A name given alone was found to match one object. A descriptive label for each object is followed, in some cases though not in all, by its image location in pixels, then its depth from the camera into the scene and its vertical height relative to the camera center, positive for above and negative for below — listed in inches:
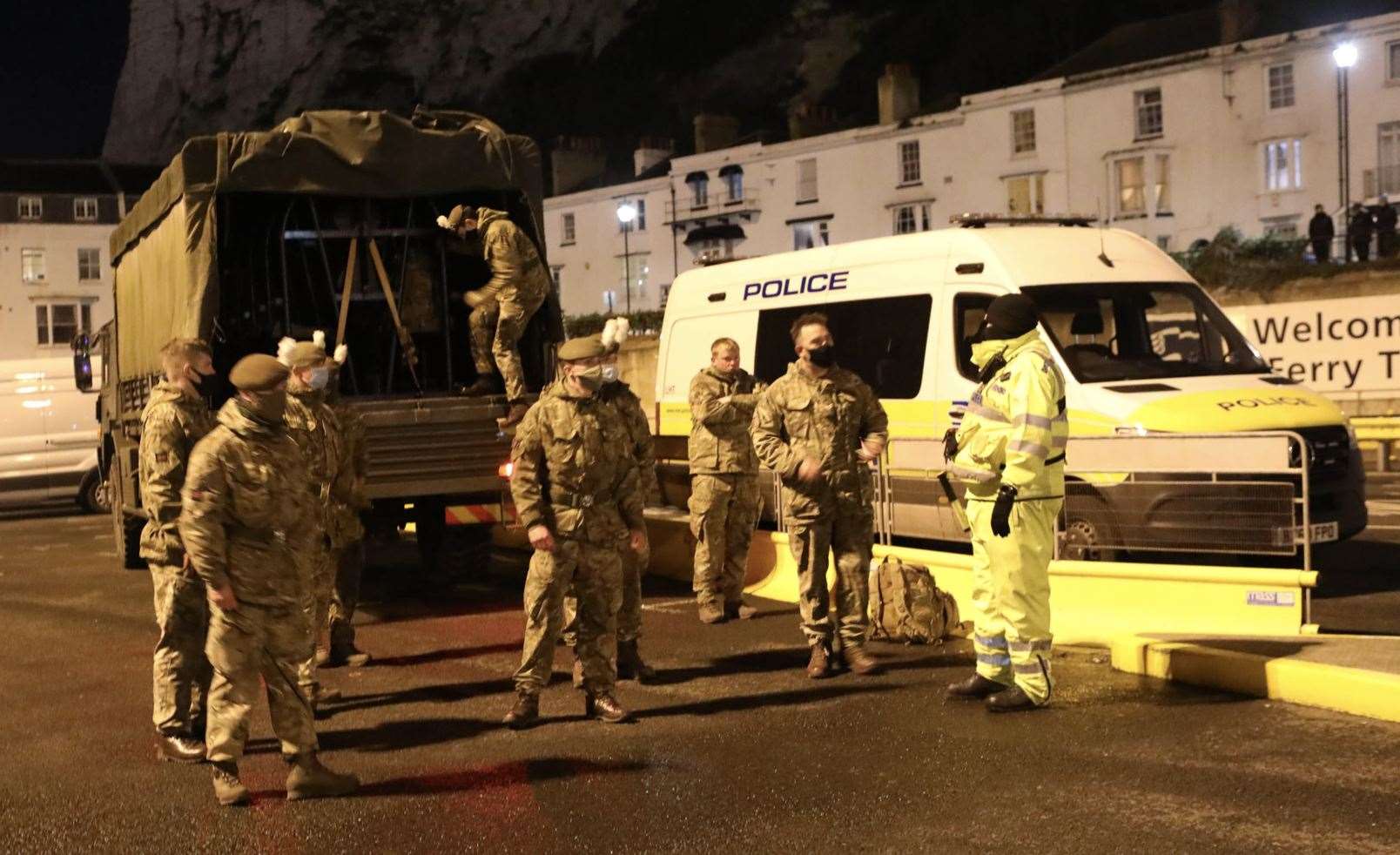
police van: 413.4 +5.8
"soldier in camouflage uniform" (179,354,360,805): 241.4 -28.4
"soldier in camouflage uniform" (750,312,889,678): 333.4 -24.2
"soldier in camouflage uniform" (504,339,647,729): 292.8 -27.5
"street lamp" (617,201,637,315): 2650.1 +219.1
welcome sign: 848.3 +8.3
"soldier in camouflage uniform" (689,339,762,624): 414.6 -28.9
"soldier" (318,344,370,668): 360.2 -36.1
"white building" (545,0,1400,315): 1822.1 +294.3
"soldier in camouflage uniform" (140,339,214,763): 281.3 -34.5
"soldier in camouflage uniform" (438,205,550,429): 454.3 +29.5
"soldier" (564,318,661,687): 310.8 -22.8
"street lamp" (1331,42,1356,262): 1695.4 +246.7
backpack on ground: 367.2 -58.7
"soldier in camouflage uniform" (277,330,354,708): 337.4 -14.0
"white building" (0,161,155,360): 2807.6 +272.6
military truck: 437.7 +37.5
